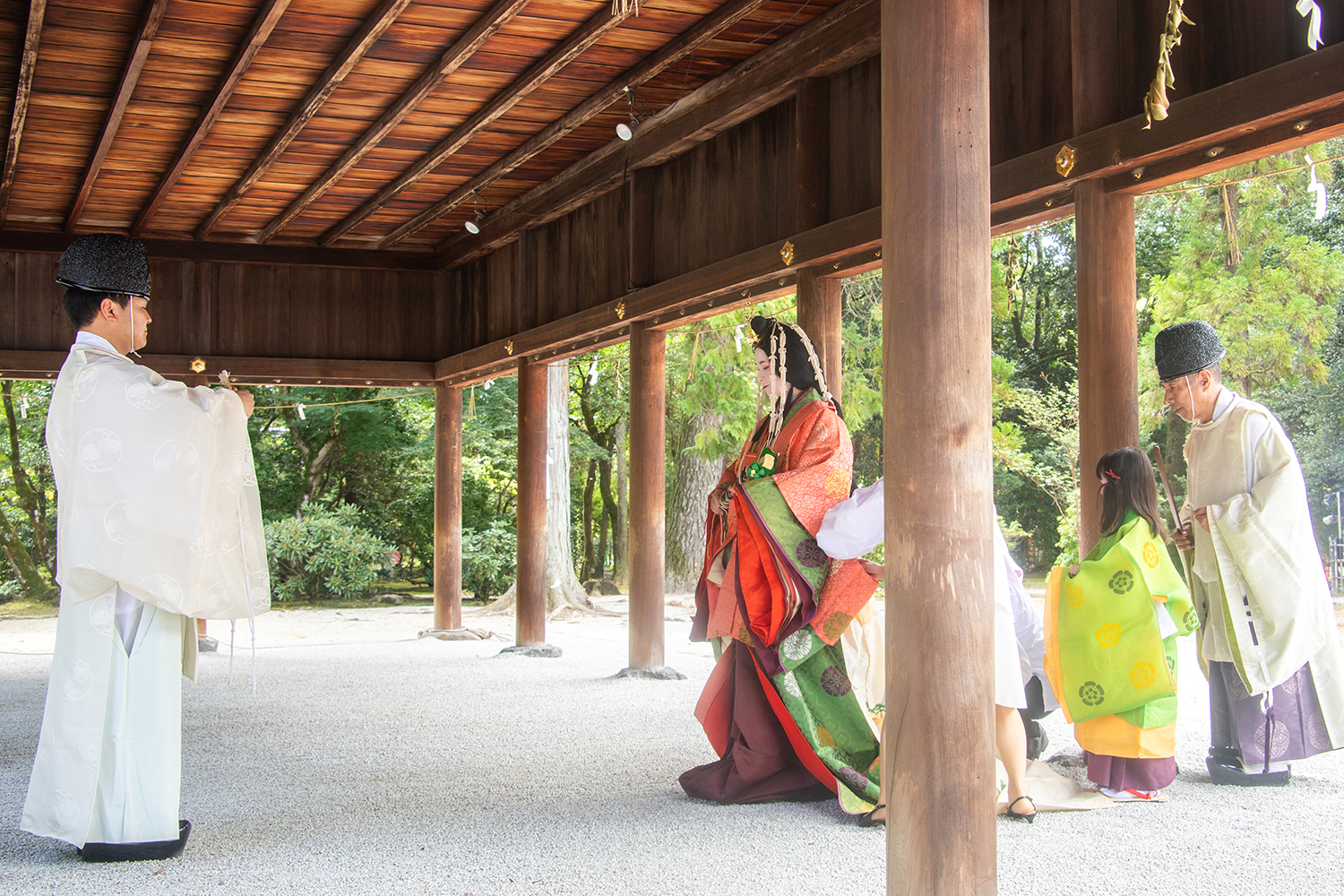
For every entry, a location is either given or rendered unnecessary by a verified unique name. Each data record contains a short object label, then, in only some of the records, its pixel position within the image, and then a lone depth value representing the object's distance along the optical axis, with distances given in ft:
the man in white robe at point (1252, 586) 10.45
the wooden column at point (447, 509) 28.25
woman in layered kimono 10.41
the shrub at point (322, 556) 43.62
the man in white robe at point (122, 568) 9.19
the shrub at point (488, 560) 44.91
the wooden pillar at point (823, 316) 14.53
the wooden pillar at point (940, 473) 6.35
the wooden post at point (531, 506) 23.95
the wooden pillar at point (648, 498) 19.67
